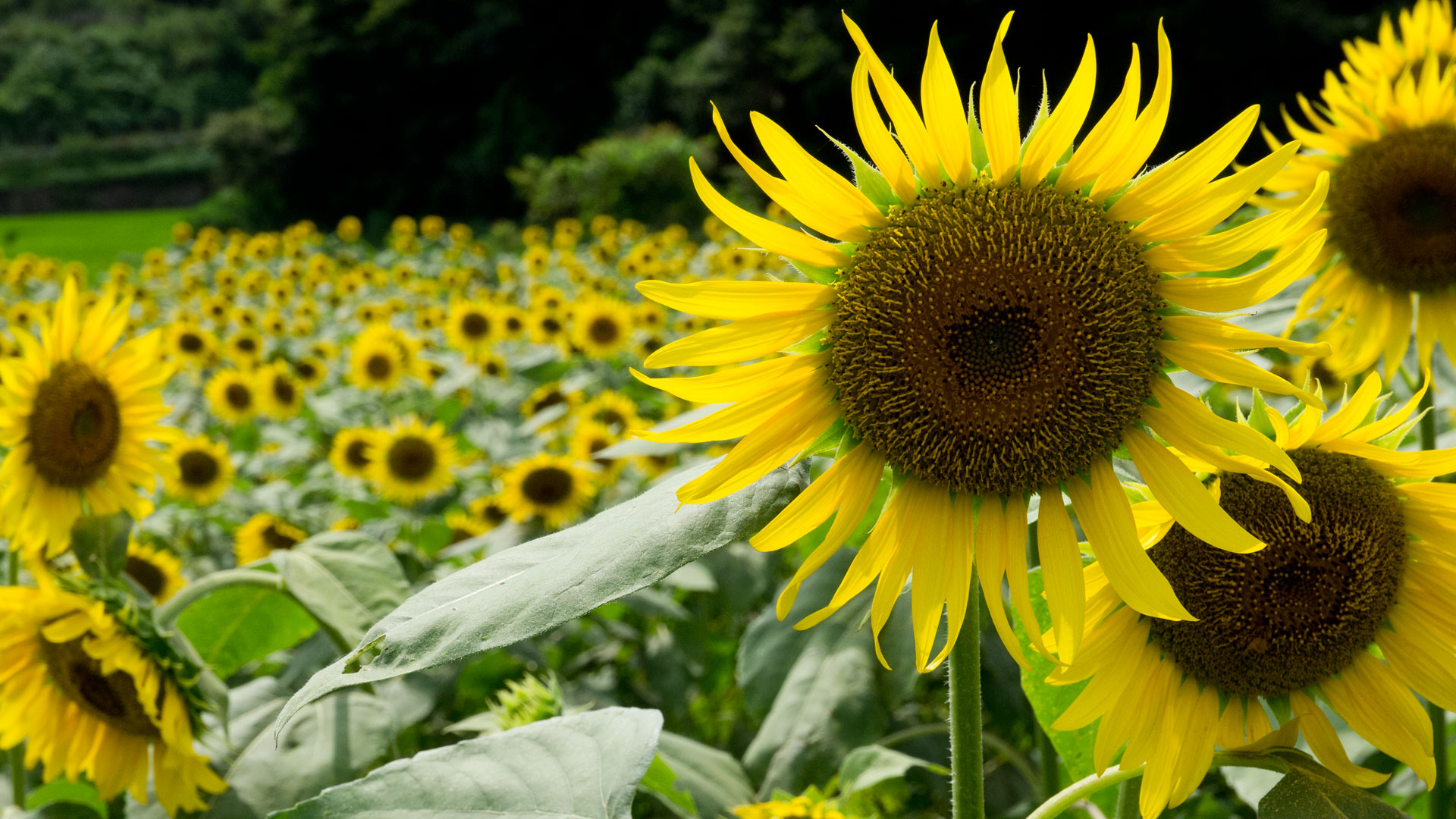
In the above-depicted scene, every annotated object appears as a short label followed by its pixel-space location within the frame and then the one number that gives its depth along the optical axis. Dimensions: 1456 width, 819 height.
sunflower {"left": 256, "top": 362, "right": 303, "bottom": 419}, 5.26
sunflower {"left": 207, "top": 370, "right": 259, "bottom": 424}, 5.31
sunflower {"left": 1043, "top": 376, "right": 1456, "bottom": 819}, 0.90
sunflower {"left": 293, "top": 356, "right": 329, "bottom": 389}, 5.75
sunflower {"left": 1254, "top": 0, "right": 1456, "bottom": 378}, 1.79
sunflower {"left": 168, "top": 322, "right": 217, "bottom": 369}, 5.70
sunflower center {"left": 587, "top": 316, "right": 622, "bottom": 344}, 4.97
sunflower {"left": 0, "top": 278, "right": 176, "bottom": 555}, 1.93
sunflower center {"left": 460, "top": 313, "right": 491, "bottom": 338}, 5.61
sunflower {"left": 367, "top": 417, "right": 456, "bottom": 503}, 3.93
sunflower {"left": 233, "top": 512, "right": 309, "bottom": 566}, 3.08
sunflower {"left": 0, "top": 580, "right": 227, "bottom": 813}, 1.51
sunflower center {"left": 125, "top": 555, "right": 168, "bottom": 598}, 2.60
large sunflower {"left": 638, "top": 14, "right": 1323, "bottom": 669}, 0.81
